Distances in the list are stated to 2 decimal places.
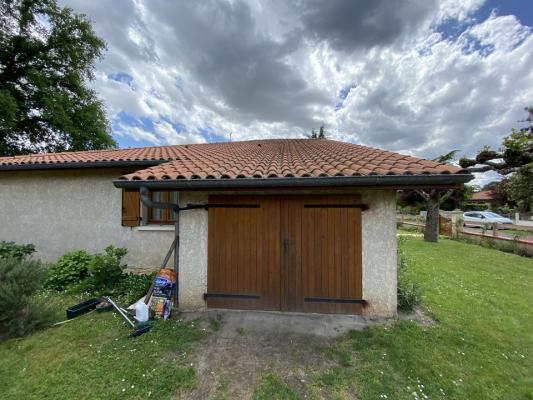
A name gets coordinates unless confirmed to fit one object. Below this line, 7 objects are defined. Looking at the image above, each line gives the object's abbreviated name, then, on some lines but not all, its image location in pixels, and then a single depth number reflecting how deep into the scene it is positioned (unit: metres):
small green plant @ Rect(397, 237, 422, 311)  4.04
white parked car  20.91
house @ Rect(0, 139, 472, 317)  3.31
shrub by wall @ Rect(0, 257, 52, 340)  3.25
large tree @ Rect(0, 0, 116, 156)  13.55
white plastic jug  3.50
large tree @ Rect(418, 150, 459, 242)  12.67
